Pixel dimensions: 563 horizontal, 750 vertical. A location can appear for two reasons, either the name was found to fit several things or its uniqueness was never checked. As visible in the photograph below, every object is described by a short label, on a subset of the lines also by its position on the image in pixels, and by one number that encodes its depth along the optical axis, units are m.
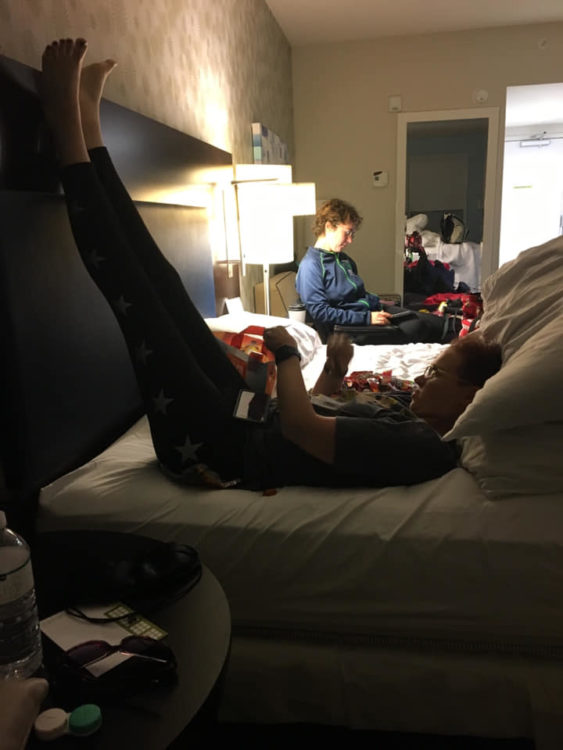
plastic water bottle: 0.72
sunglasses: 0.72
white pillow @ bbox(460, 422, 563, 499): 1.08
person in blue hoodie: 3.20
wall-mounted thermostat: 4.62
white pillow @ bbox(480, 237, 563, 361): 1.44
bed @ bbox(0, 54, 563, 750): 1.04
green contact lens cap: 0.63
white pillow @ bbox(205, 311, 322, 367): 2.04
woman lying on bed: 1.18
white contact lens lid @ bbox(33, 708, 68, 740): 0.61
